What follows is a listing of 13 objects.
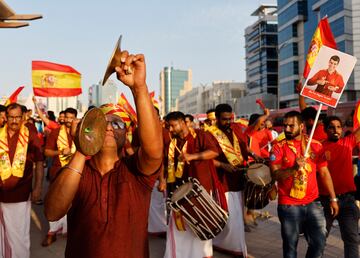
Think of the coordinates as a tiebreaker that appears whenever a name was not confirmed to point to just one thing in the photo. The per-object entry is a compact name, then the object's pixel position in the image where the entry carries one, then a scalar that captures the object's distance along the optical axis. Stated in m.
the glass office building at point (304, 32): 46.59
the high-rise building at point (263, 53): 79.00
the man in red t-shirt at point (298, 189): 3.71
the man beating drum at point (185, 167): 4.63
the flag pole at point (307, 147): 3.68
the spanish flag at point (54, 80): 8.00
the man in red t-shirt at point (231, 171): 5.14
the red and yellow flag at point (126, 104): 7.66
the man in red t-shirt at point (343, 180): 4.00
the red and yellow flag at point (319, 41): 4.80
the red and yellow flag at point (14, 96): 6.46
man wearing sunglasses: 1.90
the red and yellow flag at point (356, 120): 4.66
